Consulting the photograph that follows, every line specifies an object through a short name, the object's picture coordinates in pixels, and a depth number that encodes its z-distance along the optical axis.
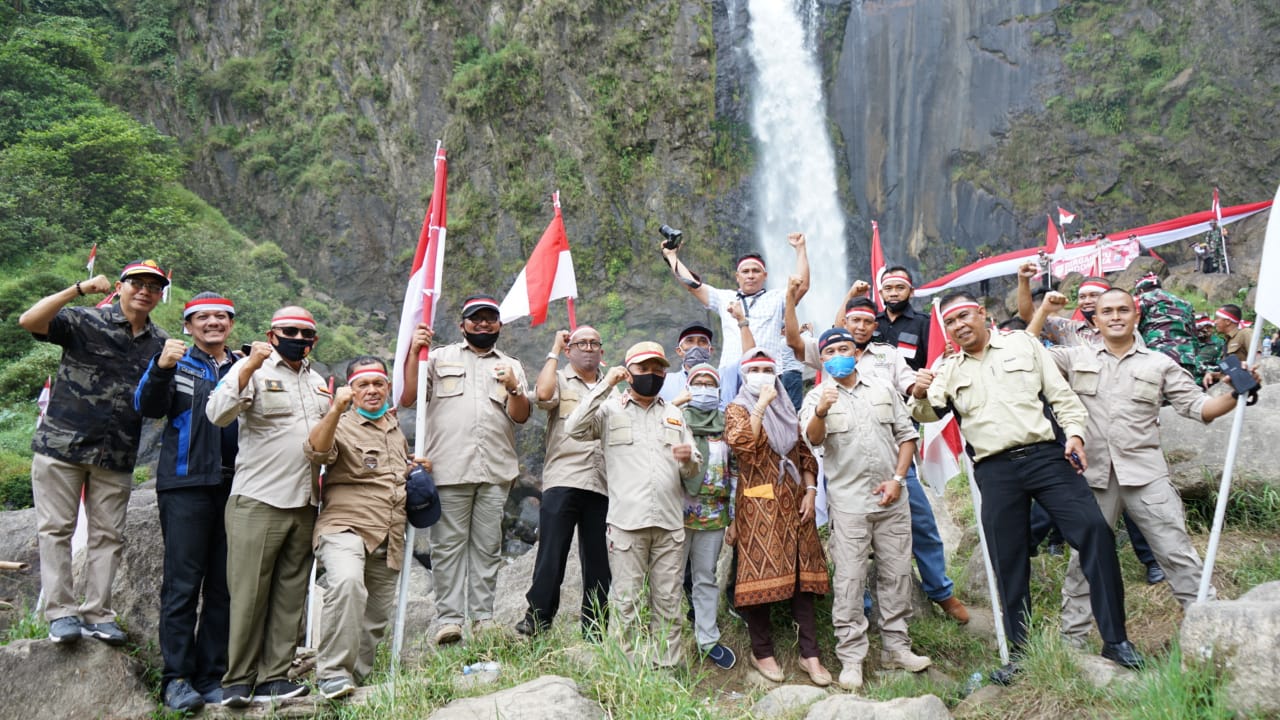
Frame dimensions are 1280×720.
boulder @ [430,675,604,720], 3.44
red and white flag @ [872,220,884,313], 6.30
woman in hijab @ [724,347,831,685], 4.73
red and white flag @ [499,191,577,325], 5.77
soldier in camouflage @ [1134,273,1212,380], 5.77
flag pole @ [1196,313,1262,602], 3.79
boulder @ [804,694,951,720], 3.63
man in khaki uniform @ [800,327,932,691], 4.68
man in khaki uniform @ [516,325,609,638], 4.73
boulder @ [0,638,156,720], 4.03
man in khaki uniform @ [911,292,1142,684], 3.91
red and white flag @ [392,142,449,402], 4.93
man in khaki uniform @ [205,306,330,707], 3.98
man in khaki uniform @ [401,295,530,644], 4.70
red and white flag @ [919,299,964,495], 5.39
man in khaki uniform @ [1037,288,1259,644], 4.18
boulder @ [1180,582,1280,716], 2.92
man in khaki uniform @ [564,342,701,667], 4.44
